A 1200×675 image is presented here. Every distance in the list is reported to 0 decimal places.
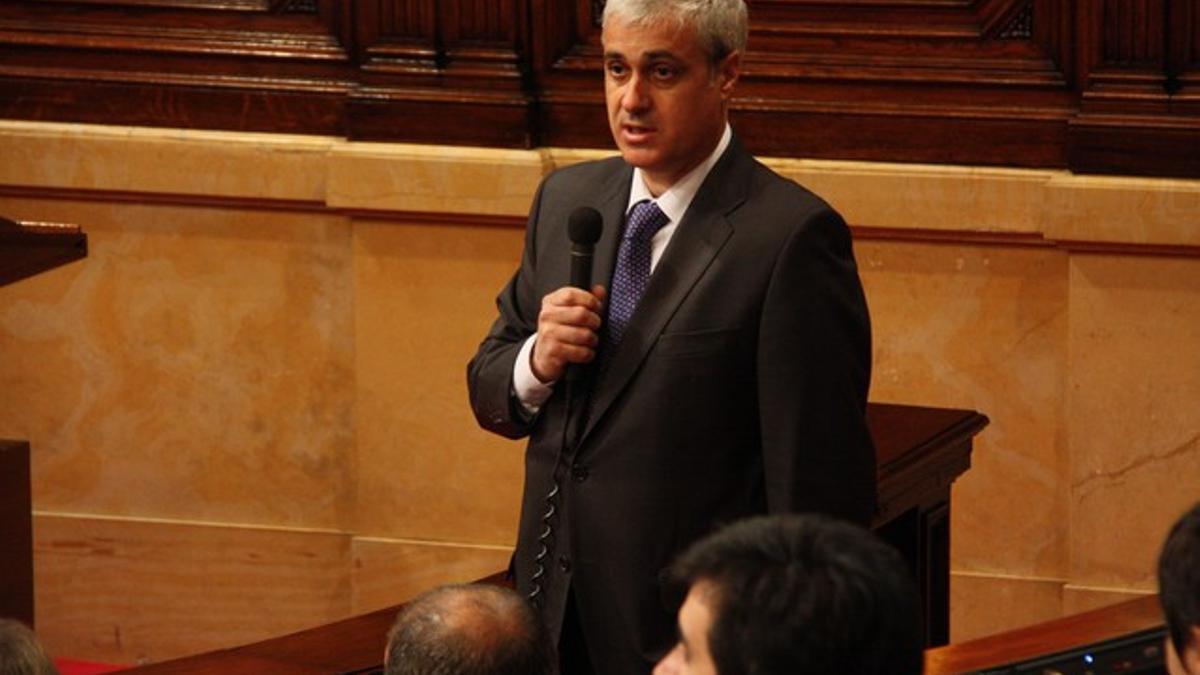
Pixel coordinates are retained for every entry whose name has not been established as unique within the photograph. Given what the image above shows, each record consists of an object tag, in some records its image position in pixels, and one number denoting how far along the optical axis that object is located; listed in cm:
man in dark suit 654
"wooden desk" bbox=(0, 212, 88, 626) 923
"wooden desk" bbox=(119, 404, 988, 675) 709
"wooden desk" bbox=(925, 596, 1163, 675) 693
